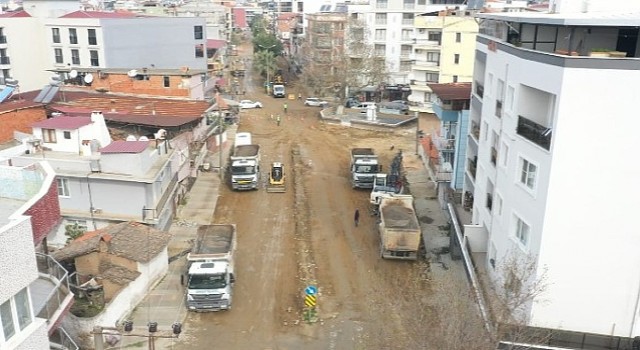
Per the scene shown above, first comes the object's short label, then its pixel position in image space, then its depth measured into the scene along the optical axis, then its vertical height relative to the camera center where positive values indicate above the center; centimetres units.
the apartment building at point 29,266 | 1122 -536
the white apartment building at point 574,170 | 1669 -492
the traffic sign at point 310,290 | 2372 -1143
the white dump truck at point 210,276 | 2350 -1098
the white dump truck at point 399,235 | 2797 -1078
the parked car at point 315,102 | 6871 -1116
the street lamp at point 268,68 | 8050 -858
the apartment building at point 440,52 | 5503 -432
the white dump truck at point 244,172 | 3834 -1080
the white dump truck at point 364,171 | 3903 -1086
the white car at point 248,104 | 6638 -1107
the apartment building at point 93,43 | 5294 -351
